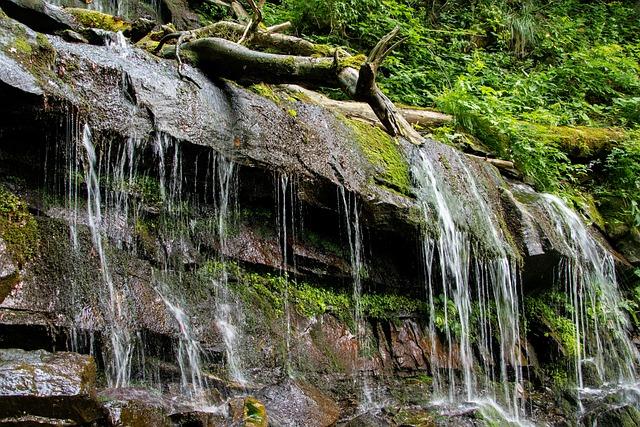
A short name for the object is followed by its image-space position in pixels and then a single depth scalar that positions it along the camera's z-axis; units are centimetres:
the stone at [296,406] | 416
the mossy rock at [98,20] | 621
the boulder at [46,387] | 271
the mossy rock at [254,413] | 367
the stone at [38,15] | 516
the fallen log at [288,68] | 509
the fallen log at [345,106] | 706
